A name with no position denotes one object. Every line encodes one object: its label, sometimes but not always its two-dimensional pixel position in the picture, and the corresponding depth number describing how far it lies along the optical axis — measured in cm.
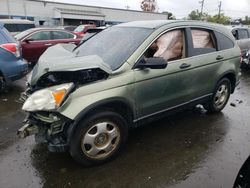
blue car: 436
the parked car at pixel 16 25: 1045
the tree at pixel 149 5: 5271
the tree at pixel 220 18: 5414
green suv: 218
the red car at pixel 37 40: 717
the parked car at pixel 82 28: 1195
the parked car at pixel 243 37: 812
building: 2626
